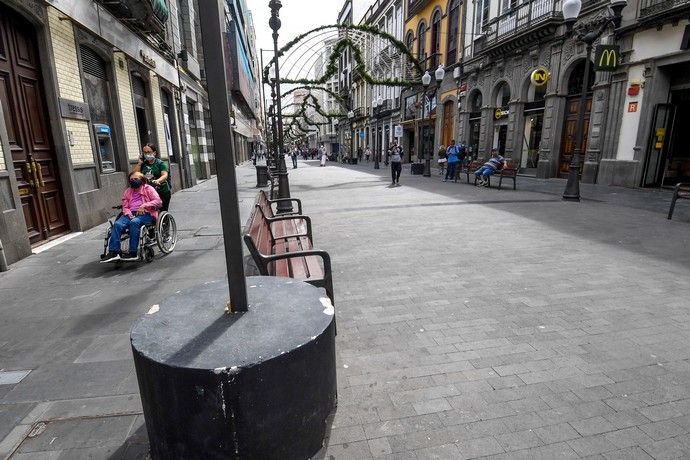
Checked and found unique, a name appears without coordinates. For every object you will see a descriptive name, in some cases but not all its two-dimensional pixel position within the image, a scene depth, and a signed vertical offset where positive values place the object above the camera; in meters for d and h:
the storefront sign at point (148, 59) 11.00 +2.70
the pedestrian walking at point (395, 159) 15.20 -0.40
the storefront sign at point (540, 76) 16.14 +2.95
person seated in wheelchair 5.18 -0.86
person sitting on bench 13.88 -0.70
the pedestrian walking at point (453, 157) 16.16 -0.37
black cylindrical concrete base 1.58 -0.96
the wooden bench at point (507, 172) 13.30 -0.88
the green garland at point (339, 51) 13.63 +3.88
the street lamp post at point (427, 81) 17.48 +3.19
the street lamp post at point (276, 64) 9.73 +2.43
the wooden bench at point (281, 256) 3.01 -1.01
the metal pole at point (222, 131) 1.57 +0.09
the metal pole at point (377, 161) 27.00 -0.85
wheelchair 5.35 -1.25
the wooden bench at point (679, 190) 7.50 -0.89
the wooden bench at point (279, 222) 4.59 -0.86
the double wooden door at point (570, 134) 14.95 +0.49
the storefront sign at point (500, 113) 19.32 +1.72
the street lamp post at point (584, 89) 9.52 +1.47
